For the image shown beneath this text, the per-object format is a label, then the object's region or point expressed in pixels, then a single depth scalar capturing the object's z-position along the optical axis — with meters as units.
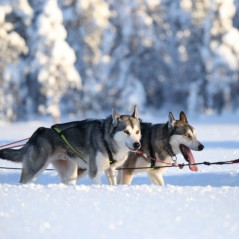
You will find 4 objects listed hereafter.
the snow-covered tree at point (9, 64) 47.00
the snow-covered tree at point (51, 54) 47.81
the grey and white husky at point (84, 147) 12.67
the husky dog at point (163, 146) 13.25
